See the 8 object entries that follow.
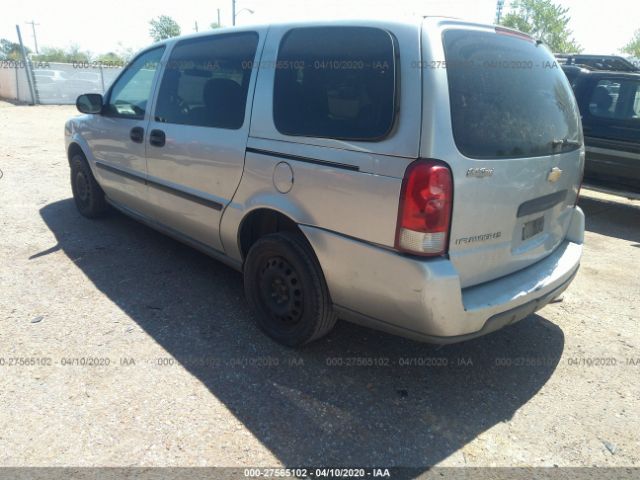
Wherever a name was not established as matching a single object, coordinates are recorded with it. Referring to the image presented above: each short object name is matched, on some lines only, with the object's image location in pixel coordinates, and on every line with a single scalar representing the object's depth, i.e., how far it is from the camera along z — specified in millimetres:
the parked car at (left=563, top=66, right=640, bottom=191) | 5957
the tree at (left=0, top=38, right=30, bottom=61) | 65731
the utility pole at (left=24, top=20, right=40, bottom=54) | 70325
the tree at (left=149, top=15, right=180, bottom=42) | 48594
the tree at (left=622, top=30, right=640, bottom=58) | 47747
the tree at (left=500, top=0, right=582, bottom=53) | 38312
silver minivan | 2197
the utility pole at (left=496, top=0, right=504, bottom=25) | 27244
